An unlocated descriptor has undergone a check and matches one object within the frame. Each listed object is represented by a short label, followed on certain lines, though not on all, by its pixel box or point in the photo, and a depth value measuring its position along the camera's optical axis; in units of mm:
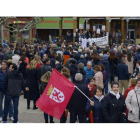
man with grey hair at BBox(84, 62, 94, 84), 11852
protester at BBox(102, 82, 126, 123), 7426
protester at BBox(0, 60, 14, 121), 9570
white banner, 21503
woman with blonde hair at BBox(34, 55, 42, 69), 12409
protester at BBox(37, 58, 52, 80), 10947
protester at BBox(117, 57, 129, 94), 12578
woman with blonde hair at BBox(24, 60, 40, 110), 10953
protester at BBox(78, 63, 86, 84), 11094
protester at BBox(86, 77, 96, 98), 9086
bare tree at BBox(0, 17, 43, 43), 28422
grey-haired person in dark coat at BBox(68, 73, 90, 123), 8047
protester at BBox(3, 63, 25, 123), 9109
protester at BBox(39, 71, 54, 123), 9438
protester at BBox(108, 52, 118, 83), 15049
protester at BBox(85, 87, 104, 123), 7594
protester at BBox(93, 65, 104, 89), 11070
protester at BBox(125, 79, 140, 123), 7484
